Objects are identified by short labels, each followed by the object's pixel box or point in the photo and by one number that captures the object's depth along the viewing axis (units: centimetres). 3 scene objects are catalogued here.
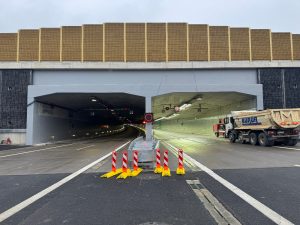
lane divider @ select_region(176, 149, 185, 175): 941
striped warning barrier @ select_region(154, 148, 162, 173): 995
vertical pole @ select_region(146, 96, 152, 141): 2662
